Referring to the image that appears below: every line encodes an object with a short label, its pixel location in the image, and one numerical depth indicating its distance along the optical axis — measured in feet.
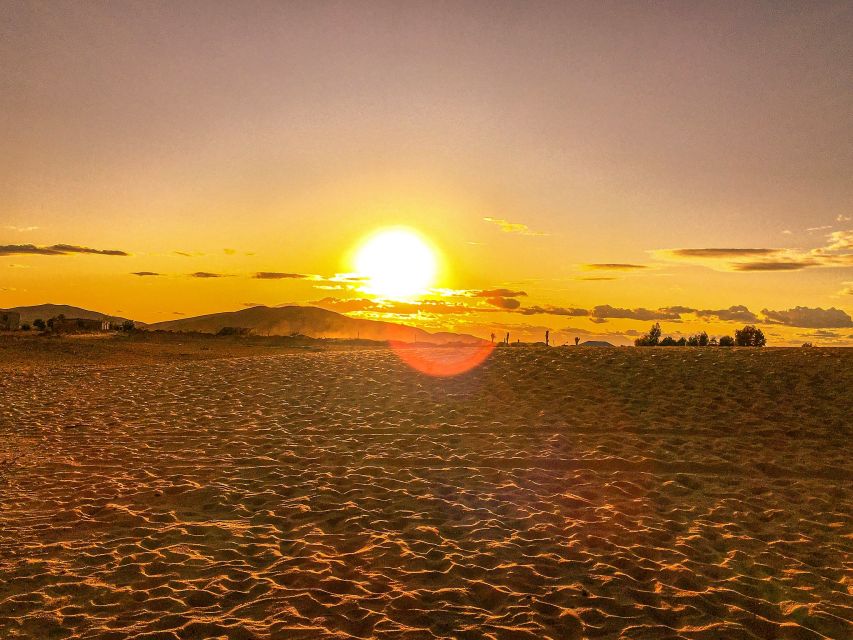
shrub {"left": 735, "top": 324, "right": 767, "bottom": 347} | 159.78
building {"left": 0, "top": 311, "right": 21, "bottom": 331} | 161.15
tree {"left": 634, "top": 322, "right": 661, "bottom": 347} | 175.01
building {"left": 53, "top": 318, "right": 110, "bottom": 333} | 153.69
